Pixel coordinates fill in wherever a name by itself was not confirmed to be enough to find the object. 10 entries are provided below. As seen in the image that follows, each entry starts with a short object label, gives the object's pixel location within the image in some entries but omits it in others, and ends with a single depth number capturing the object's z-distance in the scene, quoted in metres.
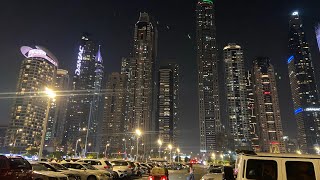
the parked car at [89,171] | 13.96
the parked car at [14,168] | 8.27
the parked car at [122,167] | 19.12
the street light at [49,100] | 18.52
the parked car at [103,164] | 17.78
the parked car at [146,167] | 26.52
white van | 4.77
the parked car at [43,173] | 10.13
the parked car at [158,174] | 11.48
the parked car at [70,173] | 13.01
